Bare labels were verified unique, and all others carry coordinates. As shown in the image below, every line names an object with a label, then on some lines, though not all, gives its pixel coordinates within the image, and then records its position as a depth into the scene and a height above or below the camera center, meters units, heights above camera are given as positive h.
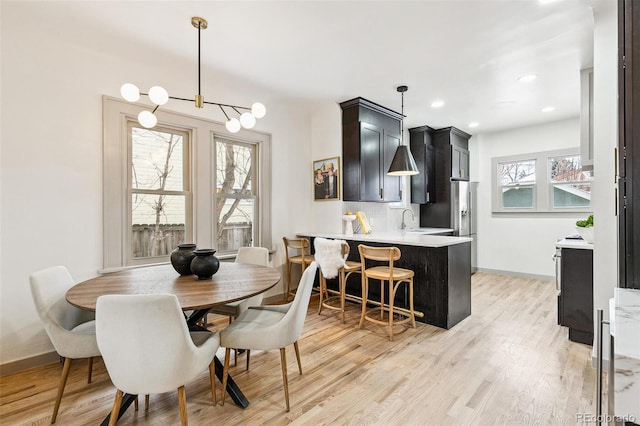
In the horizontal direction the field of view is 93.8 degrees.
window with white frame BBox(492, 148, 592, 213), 5.05 +0.50
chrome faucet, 5.63 -0.11
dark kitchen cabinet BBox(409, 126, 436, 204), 5.64 +0.92
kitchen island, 3.15 -0.69
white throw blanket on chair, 3.32 -0.50
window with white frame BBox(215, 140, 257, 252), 3.77 +0.23
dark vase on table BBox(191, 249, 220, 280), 2.12 -0.37
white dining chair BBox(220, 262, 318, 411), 1.88 -0.76
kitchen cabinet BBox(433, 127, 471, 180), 5.54 +1.14
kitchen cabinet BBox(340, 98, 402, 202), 4.11 +0.90
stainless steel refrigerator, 5.56 +0.01
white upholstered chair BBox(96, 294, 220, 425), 1.37 -0.61
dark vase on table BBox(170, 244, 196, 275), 2.27 -0.36
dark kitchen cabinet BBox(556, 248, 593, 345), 2.79 -0.79
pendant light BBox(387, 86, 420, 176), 3.69 +0.61
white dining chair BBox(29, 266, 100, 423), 1.78 -0.69
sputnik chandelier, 2.06 +0.82
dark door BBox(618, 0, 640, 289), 1.30 +0.29
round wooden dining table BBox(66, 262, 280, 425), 1.68 -0.48
